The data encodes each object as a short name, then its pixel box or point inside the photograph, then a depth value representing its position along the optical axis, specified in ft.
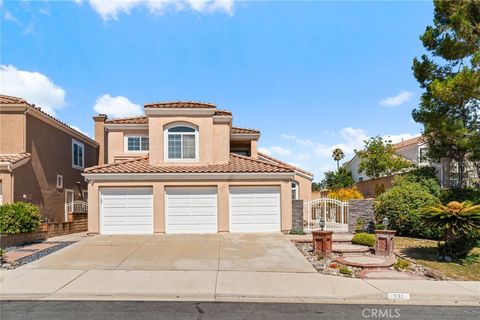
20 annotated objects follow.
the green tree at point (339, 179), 127.75
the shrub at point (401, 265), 33.88
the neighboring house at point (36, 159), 52.13
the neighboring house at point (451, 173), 56.54
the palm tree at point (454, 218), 35.06
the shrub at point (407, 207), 49.62
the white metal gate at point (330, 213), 56.70
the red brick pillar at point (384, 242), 38.65
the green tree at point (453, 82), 46.42
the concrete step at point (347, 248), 40.37
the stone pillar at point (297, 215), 55.36
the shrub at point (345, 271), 31.37
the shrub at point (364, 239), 44.14
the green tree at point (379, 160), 99.68
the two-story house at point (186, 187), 53.06
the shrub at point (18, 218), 44.75
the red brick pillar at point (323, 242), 38.40
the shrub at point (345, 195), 76.43
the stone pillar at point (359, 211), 55.47
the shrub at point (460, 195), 51.26
